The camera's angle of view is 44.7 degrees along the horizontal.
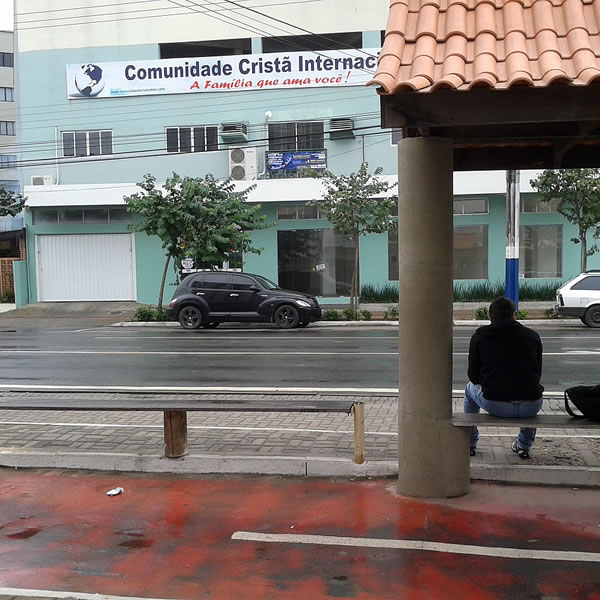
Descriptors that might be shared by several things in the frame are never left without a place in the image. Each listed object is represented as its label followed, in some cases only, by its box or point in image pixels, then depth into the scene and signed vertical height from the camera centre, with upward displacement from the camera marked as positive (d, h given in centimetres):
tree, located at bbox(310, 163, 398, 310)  2383 +170
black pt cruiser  2150 -131
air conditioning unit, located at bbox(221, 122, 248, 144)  2919 +506
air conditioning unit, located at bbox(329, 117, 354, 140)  2883 +505
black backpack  588 -121
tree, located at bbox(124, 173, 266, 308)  2452 +146
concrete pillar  571 -53
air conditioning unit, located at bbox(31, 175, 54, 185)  3061 +348
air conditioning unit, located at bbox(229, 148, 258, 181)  2936 +389
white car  2038 -130
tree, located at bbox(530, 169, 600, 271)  2261 +187
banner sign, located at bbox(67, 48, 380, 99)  2908 +757
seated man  610 -95
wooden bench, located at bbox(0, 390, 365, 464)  644 -140
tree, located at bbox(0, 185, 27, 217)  3103 +254
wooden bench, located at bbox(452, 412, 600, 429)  577 -135
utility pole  2118 +61
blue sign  2927 +391
